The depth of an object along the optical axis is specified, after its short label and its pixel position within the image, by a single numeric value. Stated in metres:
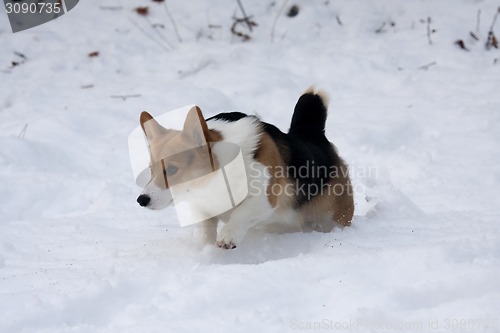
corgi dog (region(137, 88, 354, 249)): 7.20
